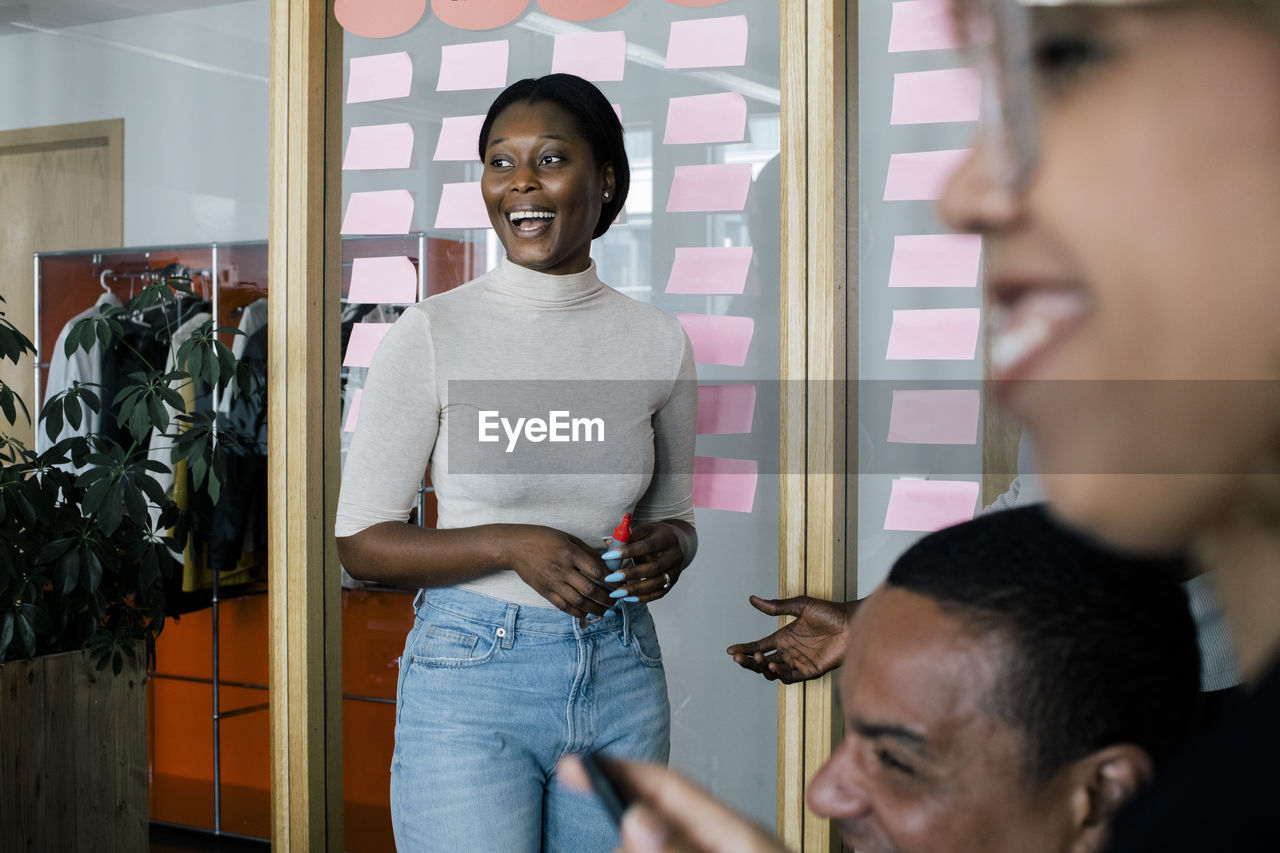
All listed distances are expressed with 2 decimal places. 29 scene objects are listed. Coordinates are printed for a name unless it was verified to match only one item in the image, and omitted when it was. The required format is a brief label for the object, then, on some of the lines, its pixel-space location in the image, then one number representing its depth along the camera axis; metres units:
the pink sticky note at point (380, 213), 2.40
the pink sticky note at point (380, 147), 2.40
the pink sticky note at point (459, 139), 2.33
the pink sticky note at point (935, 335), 2.05
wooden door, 3.25
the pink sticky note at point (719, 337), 2.15
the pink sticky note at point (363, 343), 2.42
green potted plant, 2.60
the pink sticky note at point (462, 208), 2.32
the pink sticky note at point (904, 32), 1.99
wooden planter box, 2.58
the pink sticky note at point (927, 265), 2.04
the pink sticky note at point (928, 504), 2.06
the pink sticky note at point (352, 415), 2.45
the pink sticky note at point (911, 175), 2.01
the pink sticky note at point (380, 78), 2.40
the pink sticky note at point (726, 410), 2.16
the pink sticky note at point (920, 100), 1.97
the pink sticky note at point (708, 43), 2.12
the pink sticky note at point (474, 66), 2.30
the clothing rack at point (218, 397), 3.15
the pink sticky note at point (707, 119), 2.12
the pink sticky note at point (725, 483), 2.16
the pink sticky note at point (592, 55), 2.20
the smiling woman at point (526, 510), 1.51
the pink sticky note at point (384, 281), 2.41
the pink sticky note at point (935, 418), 2.06
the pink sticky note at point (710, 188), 2.13
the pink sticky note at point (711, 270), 2.14
